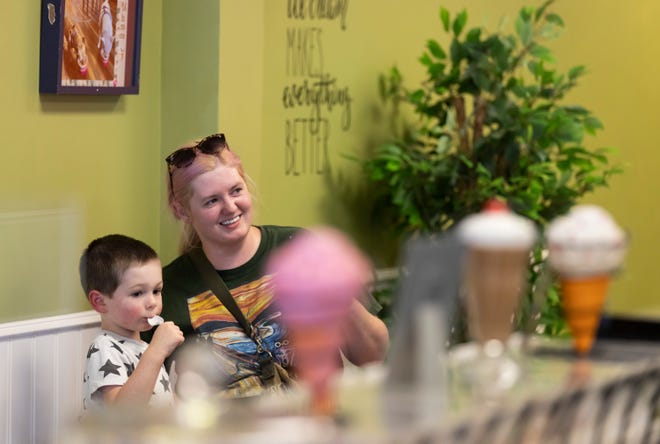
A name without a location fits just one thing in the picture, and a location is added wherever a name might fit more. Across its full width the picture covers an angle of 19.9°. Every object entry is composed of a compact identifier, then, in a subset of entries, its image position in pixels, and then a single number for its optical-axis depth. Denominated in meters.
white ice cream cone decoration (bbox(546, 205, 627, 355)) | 2.47
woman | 3.79
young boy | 3.62
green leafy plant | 4.56
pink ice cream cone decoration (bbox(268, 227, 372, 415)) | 2.09
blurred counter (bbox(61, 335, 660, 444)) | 2.04
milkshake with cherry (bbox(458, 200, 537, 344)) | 2.29
